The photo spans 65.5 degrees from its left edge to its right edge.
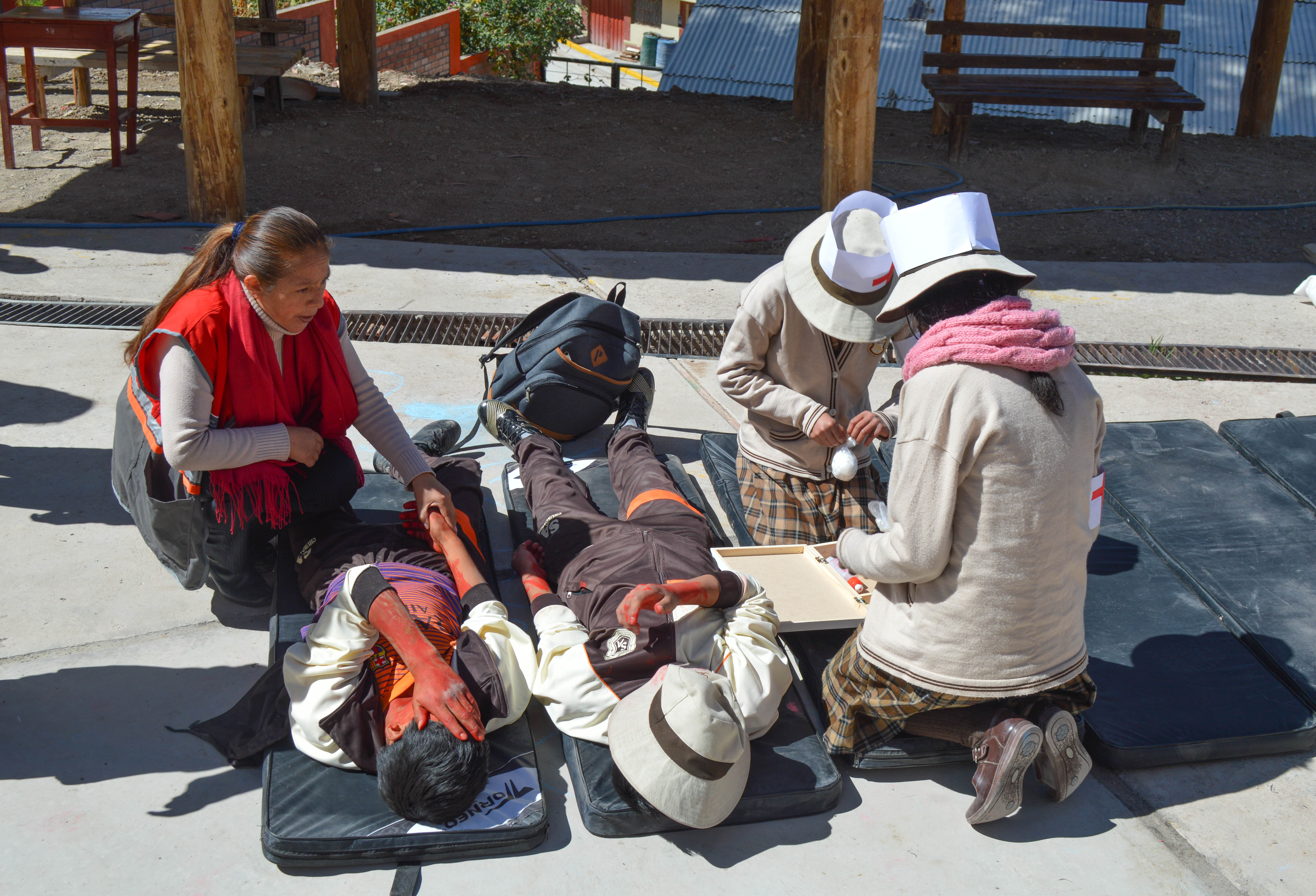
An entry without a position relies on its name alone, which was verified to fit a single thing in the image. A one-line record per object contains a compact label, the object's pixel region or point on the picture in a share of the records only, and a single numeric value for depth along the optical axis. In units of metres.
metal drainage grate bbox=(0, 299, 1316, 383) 5.05
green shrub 15.66
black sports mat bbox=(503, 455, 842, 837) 2.31
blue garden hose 6.29
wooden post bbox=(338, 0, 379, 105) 9.29
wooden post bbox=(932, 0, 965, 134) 9.24
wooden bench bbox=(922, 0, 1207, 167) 8.56
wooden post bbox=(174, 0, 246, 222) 6.05
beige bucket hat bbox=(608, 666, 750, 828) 2.16
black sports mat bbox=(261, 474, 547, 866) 2.17
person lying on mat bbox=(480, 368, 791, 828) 2.19
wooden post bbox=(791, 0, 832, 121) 9.38
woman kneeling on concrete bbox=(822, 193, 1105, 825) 2.05
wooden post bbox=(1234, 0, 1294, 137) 9.55
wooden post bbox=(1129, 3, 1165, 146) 9.18
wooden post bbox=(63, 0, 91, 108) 8.91
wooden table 7.23
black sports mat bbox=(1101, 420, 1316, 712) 3.03
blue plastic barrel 21.36
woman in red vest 2.61
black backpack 3.85
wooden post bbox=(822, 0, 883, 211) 6.30
